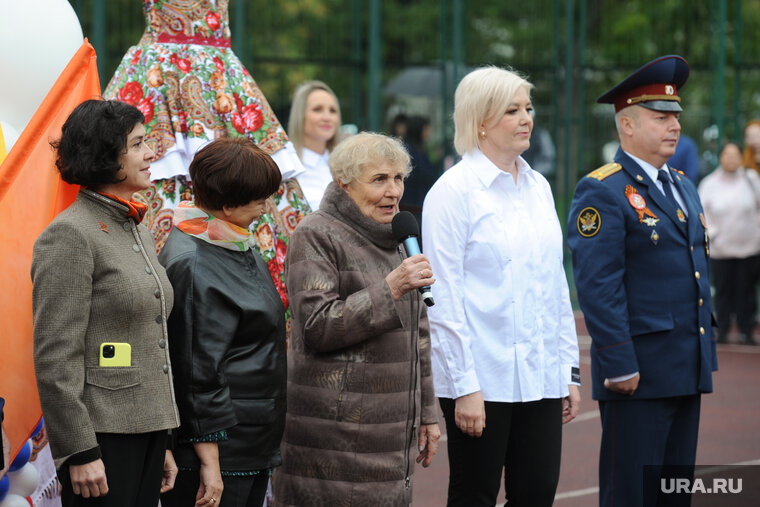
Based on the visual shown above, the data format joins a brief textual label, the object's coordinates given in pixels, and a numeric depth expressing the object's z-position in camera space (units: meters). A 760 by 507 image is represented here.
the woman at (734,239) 17.65
